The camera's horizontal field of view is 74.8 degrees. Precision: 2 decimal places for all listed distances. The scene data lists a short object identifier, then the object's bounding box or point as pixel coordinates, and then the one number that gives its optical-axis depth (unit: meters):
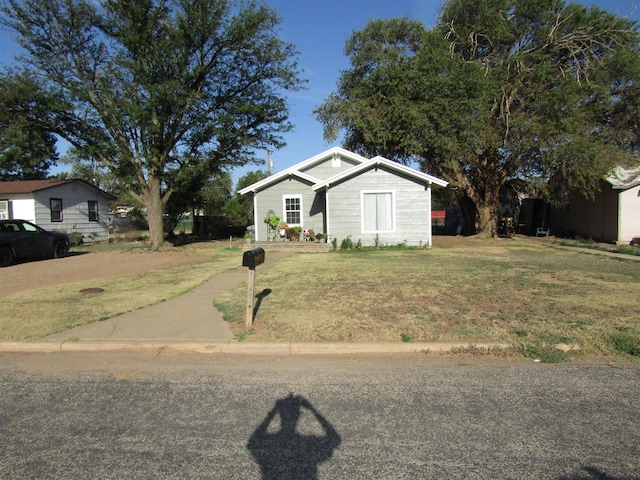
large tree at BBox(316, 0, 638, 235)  18.95
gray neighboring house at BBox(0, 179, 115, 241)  22.05
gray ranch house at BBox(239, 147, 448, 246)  17.94
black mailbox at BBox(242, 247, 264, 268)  6.04
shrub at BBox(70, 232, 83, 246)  23.49
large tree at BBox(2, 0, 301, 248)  16.83
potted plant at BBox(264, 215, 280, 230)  19.97
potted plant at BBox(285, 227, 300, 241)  19.38
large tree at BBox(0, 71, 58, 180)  16.16
